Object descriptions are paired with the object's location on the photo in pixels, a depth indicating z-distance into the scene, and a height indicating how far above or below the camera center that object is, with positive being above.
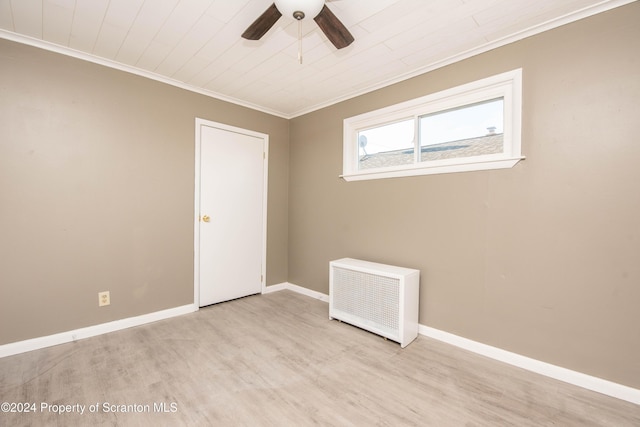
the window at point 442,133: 2.14 +0.76
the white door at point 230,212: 3.19 -0.04
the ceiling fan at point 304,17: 1.43 +1.09
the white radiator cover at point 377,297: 2.37 -0.81
